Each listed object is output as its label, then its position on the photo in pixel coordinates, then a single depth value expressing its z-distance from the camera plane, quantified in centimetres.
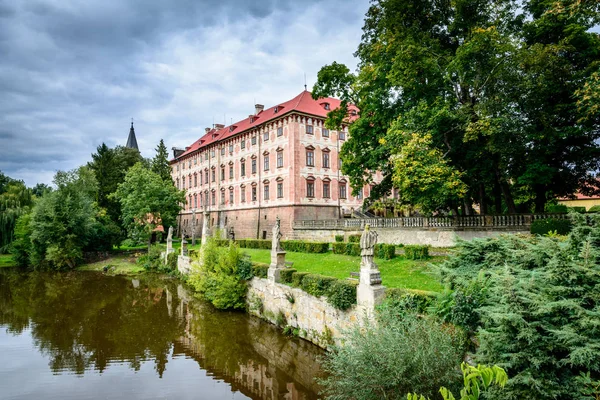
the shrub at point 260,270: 1455
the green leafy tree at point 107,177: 3731
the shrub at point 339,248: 1923
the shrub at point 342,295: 984
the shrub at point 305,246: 2108
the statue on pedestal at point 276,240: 1388
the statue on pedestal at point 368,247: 923
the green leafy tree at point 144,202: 3020
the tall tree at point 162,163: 4591
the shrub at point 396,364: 594
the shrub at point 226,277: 1530
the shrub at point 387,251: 1670
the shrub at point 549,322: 500
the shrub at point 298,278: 1240
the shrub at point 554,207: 2832
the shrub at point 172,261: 2622
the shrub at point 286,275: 1328
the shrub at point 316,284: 1093
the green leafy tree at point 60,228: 2748
